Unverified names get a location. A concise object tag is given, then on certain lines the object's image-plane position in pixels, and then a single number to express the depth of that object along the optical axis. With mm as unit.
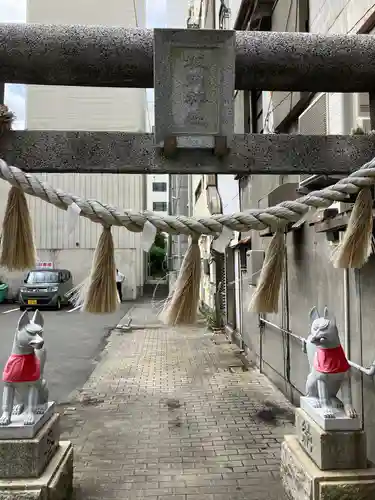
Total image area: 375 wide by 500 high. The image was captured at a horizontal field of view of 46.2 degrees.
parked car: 18953
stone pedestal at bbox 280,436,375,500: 3139
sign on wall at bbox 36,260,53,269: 22406
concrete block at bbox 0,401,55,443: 3299
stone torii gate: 2533
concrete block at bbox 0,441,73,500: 3107
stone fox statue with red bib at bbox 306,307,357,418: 3344
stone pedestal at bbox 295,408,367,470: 3250
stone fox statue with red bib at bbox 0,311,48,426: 3496
